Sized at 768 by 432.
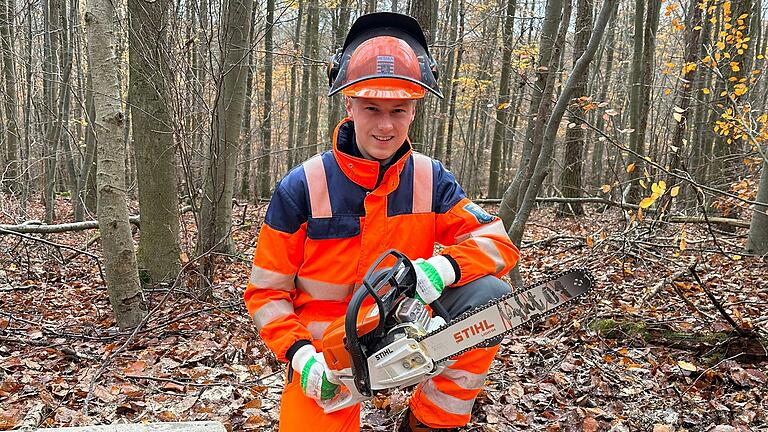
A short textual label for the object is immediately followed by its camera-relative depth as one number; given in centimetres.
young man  211
